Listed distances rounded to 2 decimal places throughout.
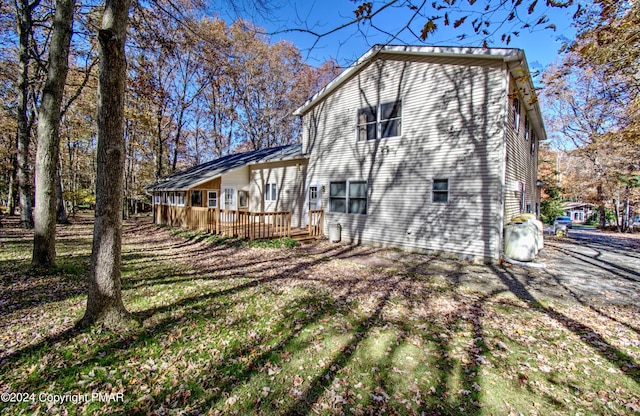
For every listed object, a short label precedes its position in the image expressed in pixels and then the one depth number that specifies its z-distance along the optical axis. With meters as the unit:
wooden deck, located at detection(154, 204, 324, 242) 11.26
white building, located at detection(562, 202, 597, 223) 43.98
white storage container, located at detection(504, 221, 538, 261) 8.18
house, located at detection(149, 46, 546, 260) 8.38
